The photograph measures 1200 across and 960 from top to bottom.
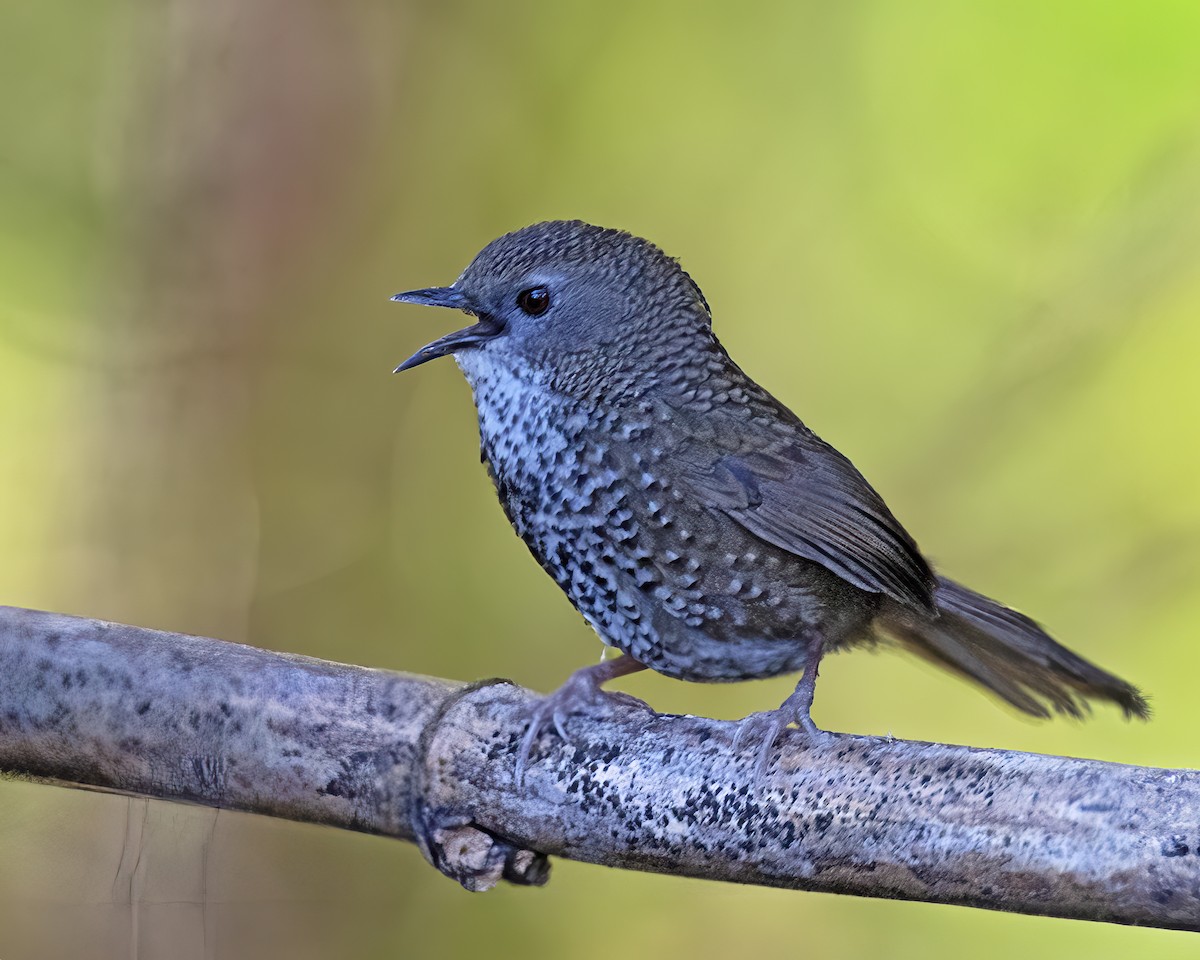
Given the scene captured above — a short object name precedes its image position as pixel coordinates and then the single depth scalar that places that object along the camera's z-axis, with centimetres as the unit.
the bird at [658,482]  285
